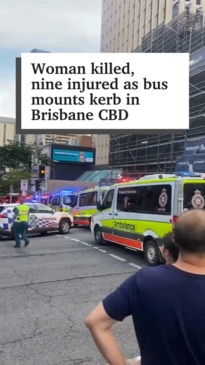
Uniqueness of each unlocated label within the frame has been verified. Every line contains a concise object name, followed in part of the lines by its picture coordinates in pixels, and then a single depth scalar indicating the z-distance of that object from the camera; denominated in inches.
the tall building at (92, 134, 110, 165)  2504.8
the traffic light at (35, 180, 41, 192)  1052.1
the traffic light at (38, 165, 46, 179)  985.2
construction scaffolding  1244.5
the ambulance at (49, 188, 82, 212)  988.5
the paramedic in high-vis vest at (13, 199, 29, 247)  512.4
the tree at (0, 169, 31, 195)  1808.6
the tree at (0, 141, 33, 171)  1795.0
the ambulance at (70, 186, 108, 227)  795.4
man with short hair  69.3
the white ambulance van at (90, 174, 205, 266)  351.9
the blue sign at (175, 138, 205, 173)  1051.9
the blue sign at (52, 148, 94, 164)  2472.9
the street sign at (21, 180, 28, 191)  1075.3
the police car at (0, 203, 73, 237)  629.0
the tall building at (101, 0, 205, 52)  2028.8
